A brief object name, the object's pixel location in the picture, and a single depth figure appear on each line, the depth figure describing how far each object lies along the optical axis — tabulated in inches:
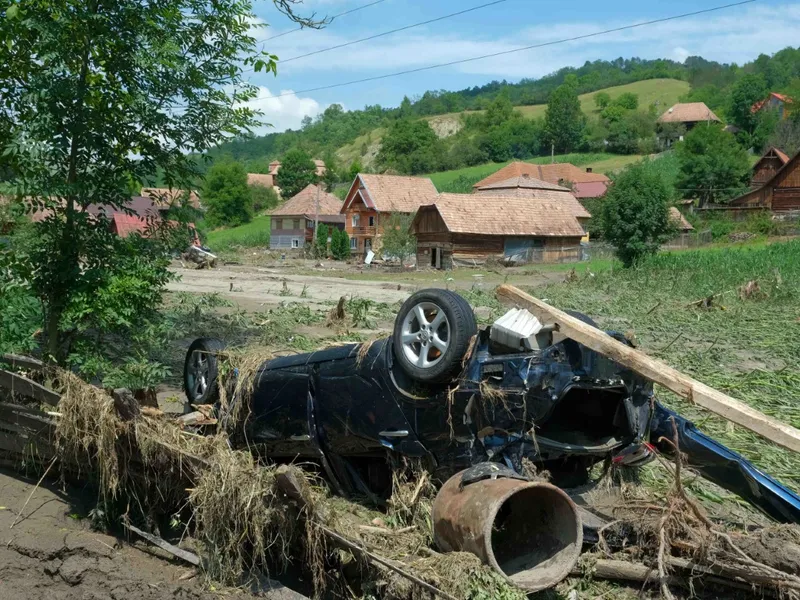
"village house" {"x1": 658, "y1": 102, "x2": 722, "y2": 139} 5603.8
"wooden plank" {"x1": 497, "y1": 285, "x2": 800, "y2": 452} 164.1
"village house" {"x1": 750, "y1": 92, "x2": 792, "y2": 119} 4809.3
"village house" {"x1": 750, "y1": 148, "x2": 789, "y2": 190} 3298.7
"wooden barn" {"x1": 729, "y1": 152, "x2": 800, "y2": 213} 2760.8
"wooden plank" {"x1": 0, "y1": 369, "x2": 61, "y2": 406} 294.1
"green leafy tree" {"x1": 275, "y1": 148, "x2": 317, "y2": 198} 5255.9
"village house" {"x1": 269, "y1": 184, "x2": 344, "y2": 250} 3479.3
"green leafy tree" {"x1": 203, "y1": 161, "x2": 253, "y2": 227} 4692.4
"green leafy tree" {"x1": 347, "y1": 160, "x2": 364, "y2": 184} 5383.9
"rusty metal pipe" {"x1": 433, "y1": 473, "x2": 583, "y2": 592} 177.5
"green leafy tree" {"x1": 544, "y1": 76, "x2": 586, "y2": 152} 5757.9
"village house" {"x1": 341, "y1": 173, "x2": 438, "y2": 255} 2992.1
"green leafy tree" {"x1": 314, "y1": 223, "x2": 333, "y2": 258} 2856.8
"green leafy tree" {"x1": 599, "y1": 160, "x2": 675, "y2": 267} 1803.6
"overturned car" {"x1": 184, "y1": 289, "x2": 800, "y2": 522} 202.1
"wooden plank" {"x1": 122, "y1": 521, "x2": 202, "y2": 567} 237.0
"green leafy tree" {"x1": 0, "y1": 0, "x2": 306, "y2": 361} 394.3
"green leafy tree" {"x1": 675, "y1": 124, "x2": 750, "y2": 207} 3334.2
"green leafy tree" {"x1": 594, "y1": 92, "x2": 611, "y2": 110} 6663.4
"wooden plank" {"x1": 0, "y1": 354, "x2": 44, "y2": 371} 332.8
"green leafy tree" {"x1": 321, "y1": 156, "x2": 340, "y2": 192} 5334.6
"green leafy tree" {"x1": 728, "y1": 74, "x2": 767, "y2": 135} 4995.1
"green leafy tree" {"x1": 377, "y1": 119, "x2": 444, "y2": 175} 5418.3
